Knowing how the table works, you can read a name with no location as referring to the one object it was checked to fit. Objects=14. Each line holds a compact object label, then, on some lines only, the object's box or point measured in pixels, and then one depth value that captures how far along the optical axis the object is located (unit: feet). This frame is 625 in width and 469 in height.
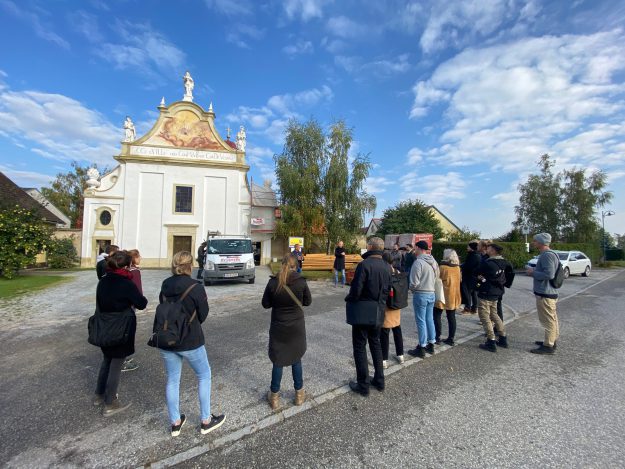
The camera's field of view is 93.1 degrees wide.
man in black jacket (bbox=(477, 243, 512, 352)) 16.42
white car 58.08
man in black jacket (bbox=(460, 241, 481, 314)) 21.28
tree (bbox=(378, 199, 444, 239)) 107.14
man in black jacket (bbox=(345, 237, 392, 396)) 11.55
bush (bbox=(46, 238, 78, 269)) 71.20
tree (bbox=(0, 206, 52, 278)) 42.98
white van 41.94
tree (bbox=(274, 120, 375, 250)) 76.38
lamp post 102.46
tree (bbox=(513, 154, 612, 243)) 100.07
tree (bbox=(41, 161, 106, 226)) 125.39
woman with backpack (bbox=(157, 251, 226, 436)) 8.66
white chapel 75.72
